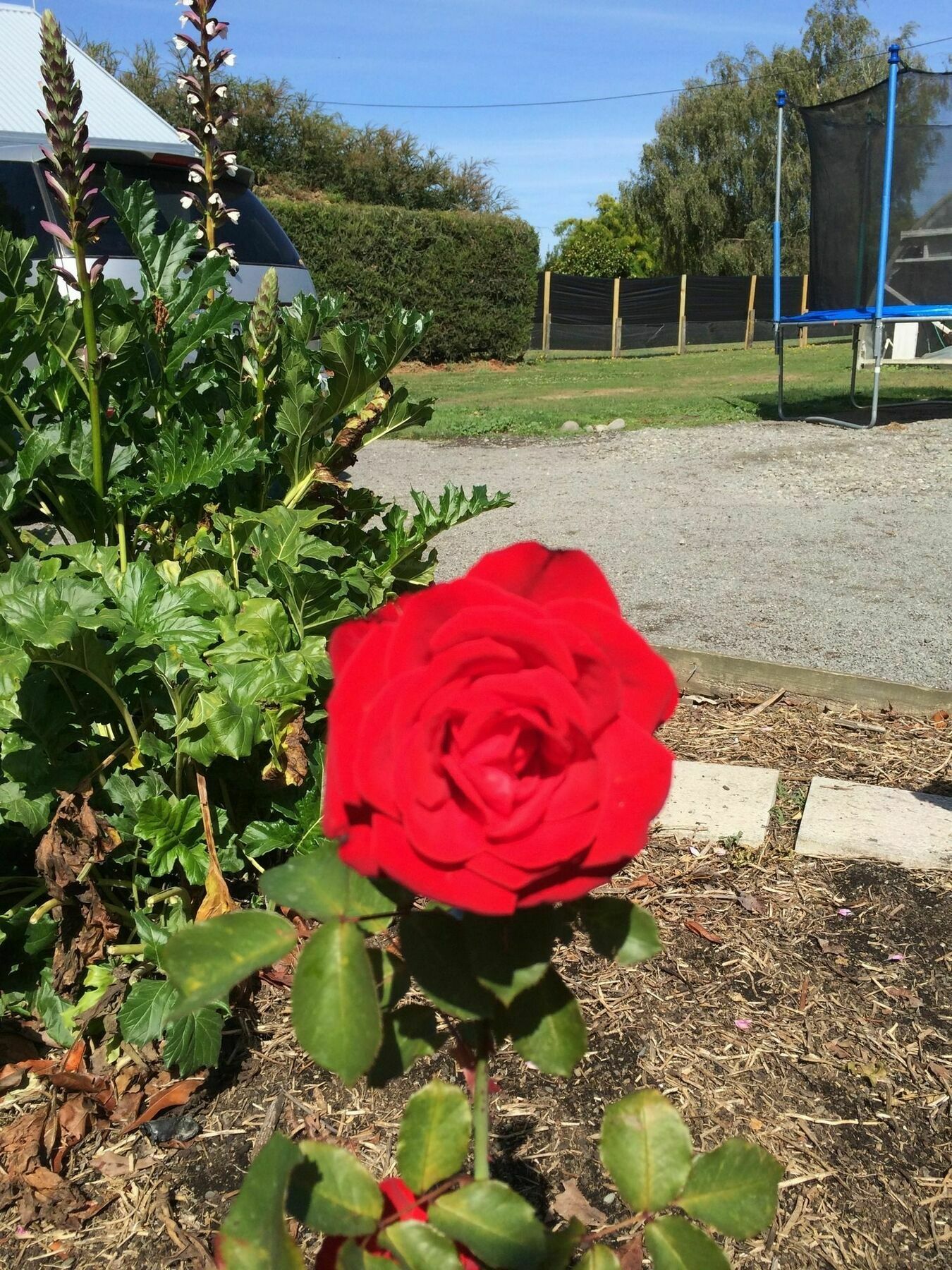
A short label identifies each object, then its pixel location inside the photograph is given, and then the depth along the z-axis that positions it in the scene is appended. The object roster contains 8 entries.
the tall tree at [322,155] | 28.33
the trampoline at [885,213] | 10.00
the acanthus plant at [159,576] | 1.68
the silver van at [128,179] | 5.03
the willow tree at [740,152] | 35.84
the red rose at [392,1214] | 0.75
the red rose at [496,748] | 0.53
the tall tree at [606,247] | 40.25
